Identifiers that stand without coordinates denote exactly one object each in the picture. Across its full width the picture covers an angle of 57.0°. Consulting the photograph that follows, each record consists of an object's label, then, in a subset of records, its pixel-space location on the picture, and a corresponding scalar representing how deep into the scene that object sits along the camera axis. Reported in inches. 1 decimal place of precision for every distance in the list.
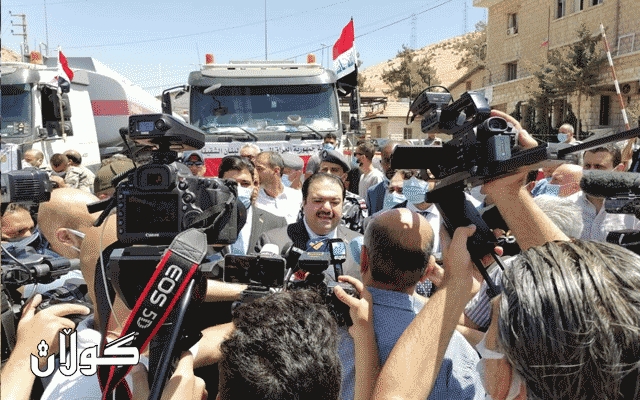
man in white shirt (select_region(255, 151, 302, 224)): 191.0
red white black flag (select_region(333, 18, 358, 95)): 337.1
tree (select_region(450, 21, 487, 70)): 1641.2
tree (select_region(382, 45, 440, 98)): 1855.3
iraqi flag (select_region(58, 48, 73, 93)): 364.9
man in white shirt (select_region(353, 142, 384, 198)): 266.7
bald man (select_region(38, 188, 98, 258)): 90.4
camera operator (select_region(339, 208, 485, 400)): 71.9
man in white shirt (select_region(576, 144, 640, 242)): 132.7
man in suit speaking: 136.7
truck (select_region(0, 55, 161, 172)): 348.5
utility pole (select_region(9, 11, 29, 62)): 1466.5
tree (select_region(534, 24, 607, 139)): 936.9
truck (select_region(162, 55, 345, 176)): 313.2
